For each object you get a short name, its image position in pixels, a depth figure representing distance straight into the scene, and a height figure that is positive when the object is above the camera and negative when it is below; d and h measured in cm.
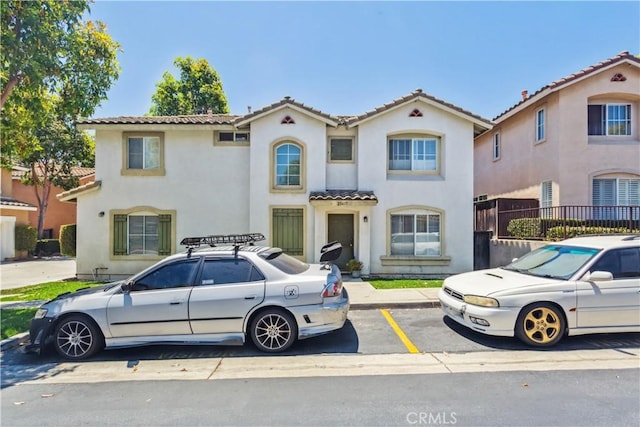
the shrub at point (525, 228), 1217 -24
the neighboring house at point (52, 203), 2522 +140
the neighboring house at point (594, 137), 1339 +323
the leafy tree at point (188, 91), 2952 +1094
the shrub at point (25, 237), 2188 -93
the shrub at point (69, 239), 1359 -66
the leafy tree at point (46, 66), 763 +368
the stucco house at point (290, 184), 1234 +131
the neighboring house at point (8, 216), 2128 +38
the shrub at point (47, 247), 2311 -165
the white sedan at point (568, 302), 547 -125
